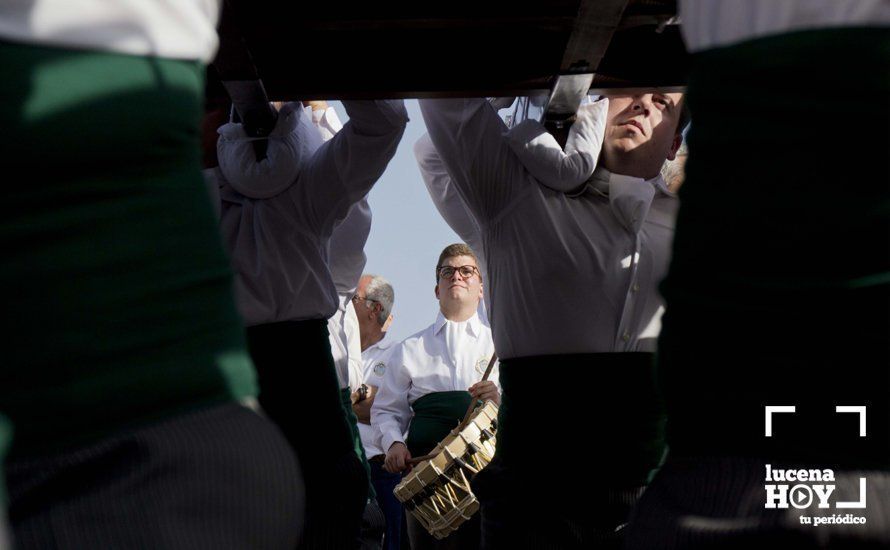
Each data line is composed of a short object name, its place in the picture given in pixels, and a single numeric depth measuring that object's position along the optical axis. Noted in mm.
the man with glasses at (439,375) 5633
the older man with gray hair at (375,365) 6066
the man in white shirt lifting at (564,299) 2455
